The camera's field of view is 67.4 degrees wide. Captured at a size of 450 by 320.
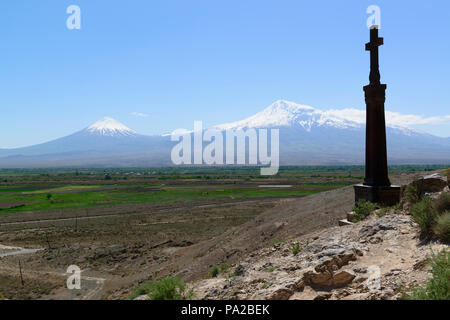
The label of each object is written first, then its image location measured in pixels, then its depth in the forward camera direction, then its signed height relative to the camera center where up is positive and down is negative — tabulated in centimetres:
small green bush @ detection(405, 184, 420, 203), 1008 -111
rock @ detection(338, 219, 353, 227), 1174 -234
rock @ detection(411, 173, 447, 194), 1002 -81
